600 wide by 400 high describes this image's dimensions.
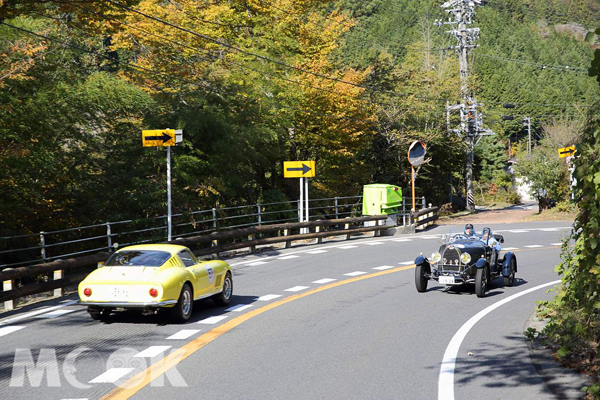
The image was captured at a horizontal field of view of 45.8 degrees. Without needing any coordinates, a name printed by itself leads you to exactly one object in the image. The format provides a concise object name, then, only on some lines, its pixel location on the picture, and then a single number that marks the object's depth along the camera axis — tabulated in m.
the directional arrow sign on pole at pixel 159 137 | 18.69
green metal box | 31.78
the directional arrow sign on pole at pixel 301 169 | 27.06
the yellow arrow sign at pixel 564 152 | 33.07
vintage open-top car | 14.80
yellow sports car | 11.15
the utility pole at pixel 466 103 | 48.84
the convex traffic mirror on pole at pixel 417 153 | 33.97
